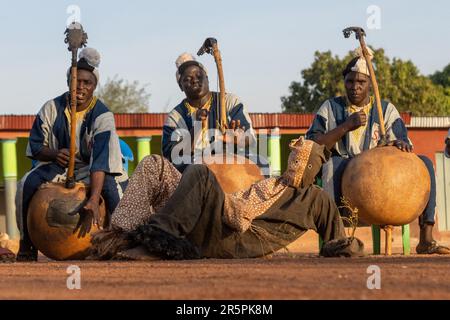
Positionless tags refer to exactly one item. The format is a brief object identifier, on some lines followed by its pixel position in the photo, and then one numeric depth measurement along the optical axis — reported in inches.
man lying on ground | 370.3
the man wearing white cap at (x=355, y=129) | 454.3
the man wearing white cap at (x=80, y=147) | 426.6
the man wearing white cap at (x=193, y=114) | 450.0
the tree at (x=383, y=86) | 1843.0
